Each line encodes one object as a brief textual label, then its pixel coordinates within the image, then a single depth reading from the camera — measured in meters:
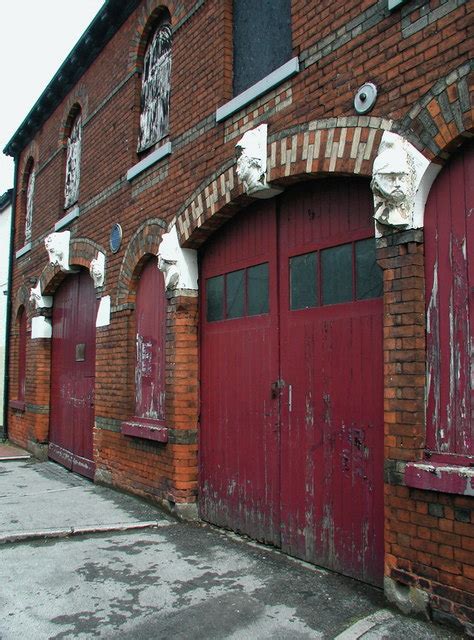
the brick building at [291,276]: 3.72
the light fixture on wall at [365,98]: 4.19
